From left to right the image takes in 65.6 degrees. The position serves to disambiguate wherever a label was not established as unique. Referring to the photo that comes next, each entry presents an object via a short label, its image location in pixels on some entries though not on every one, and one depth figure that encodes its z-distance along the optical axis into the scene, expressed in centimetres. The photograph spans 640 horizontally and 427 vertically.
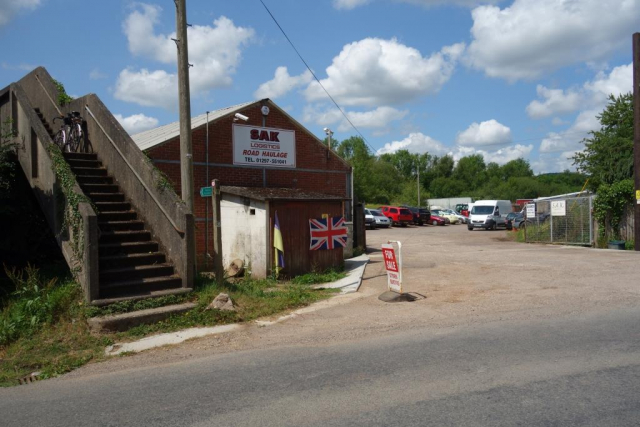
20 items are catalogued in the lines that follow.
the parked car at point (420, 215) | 4352
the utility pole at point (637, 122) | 1834
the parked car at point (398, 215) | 4119
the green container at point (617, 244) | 1909
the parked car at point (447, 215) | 4866
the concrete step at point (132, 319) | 733
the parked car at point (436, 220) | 4541
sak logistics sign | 1578
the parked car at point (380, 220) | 3875
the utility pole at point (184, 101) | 941
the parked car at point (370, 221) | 3826
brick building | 1261
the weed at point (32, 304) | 720
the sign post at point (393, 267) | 992
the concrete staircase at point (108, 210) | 824
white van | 3572
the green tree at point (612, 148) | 2689
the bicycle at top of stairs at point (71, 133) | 1173
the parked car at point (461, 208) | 6149
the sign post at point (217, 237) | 959
